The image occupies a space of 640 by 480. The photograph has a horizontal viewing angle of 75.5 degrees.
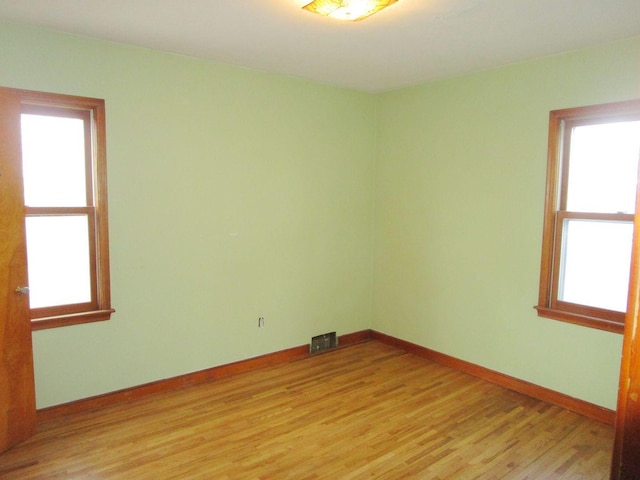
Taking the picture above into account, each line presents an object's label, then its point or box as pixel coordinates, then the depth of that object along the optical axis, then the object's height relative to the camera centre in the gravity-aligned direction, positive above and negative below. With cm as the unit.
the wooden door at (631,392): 67 -30
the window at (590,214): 282 -2
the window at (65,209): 275 -6
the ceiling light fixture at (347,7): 214 +105
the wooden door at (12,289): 242 -53
